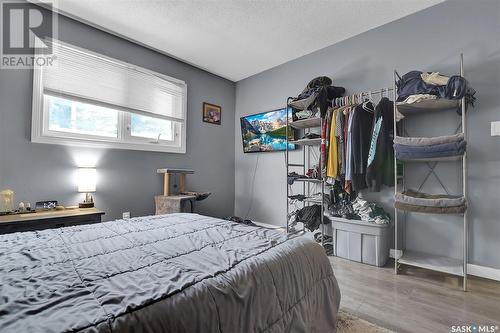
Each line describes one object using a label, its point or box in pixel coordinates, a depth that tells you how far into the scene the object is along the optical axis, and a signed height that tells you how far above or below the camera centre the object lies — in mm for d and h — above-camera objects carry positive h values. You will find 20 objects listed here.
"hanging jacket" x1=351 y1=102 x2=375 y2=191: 2338 +276
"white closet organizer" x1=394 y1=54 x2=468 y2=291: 1879 -178
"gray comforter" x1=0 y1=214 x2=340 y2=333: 616 -378
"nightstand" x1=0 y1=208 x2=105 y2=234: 1842 -451
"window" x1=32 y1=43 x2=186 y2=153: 2359 +726
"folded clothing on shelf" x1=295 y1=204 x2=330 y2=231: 2789 -583
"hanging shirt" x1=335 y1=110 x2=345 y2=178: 2506 +322
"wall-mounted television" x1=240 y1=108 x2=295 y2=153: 3477 +581
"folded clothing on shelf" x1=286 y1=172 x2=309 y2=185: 2967 -108
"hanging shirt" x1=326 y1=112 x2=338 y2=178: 2547 +174
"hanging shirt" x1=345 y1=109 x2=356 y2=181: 2385 +164
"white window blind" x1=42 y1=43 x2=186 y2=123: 2422 +986
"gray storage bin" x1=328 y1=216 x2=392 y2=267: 2262 -726
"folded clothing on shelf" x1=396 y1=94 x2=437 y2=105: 1992 +622
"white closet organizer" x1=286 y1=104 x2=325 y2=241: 2914 +120
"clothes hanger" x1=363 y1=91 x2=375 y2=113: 2401 +637
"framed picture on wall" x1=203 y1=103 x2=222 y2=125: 3744 +893
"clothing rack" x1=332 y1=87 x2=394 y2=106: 2514 +814
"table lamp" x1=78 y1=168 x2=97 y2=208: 2393 -160
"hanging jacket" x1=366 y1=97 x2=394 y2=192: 2242 +197
